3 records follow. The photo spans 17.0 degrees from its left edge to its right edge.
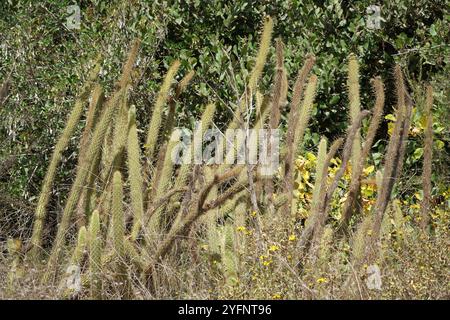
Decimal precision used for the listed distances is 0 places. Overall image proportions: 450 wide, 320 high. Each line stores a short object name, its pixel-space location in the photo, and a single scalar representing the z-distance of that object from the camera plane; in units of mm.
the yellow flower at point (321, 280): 5789
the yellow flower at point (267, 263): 5922
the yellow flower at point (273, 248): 6043
